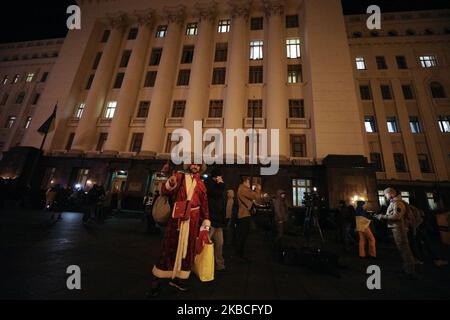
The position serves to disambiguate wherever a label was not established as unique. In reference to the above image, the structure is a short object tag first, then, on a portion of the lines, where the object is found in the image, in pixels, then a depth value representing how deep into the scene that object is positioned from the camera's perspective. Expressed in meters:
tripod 7.00
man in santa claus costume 2.90
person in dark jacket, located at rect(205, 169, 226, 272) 4.05
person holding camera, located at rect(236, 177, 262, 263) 5.00
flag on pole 16.16
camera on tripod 7.34
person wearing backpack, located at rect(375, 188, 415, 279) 4.45
